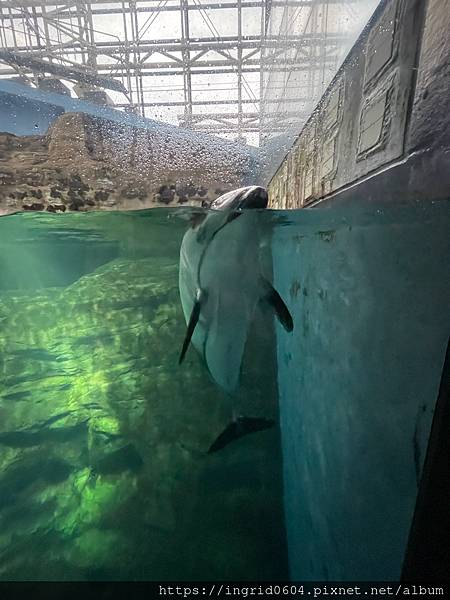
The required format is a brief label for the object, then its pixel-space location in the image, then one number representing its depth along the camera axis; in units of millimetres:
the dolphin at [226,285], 3102
